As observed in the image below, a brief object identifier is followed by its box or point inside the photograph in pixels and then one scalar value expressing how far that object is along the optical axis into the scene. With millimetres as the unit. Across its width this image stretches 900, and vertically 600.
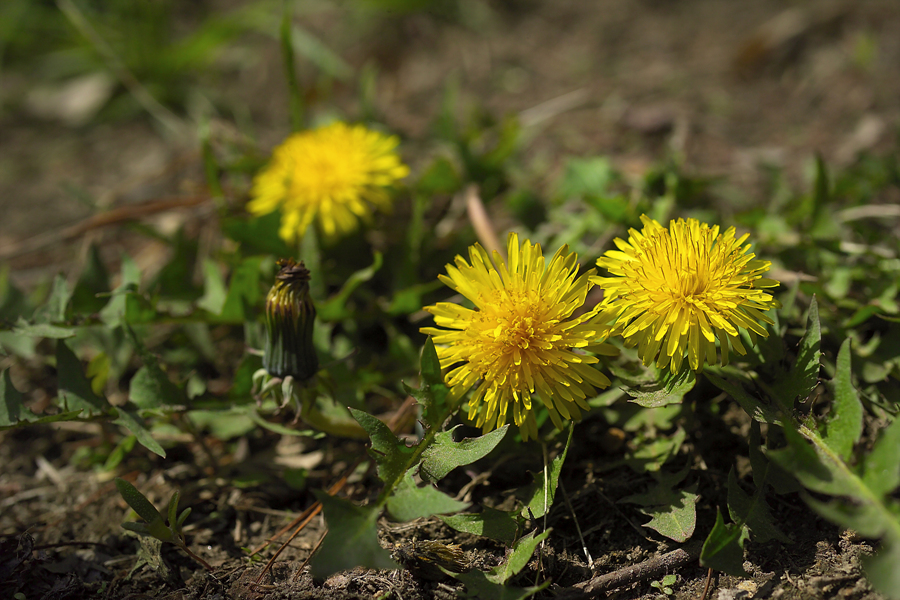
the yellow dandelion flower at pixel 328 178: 644
